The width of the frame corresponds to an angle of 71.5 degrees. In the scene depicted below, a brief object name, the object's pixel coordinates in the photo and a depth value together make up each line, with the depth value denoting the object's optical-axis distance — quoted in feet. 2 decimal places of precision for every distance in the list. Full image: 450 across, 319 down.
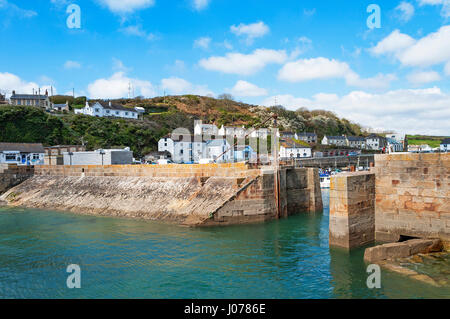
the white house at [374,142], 405.41
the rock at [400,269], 40.63
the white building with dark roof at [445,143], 256.52
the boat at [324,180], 174.33
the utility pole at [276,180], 77.66
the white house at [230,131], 312.38
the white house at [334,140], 395.85
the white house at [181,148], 267.18
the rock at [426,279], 37.84
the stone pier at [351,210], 51.01
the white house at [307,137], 382.63
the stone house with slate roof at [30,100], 338.54
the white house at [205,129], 334.44
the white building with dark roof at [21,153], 182.39
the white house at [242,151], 225.89
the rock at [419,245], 46.42
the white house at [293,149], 304.71
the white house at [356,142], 403.34
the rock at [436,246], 47.75
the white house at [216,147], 251.60
